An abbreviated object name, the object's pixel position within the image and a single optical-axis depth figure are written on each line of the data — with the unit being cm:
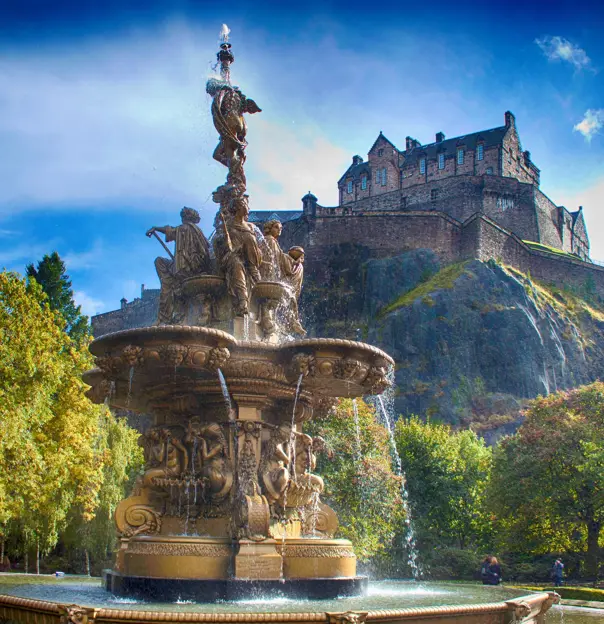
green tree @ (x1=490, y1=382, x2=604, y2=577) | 3100
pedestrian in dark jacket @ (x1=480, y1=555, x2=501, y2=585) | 1834
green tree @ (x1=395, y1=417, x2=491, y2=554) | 3841
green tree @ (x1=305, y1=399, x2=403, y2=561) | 2769
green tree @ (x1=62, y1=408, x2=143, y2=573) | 2803
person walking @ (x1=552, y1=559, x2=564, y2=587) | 2675
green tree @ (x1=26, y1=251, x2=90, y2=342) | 4422
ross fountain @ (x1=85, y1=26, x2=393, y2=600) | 895
